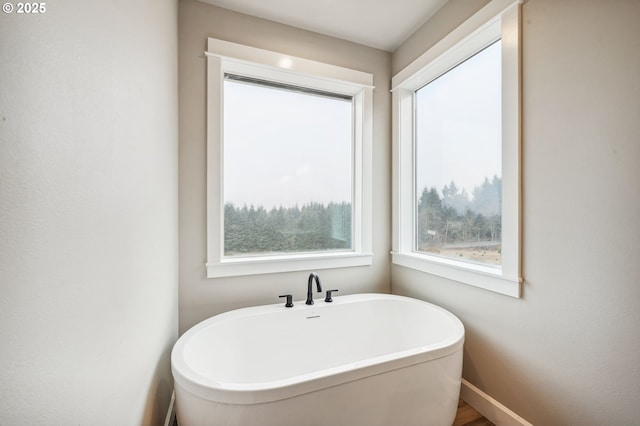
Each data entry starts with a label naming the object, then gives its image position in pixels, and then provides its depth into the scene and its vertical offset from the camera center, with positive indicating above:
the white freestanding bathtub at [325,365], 1.09 -0.80
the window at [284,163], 1.99 +0.40
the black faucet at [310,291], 1.95 -0.57
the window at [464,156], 1.54 +0.39
